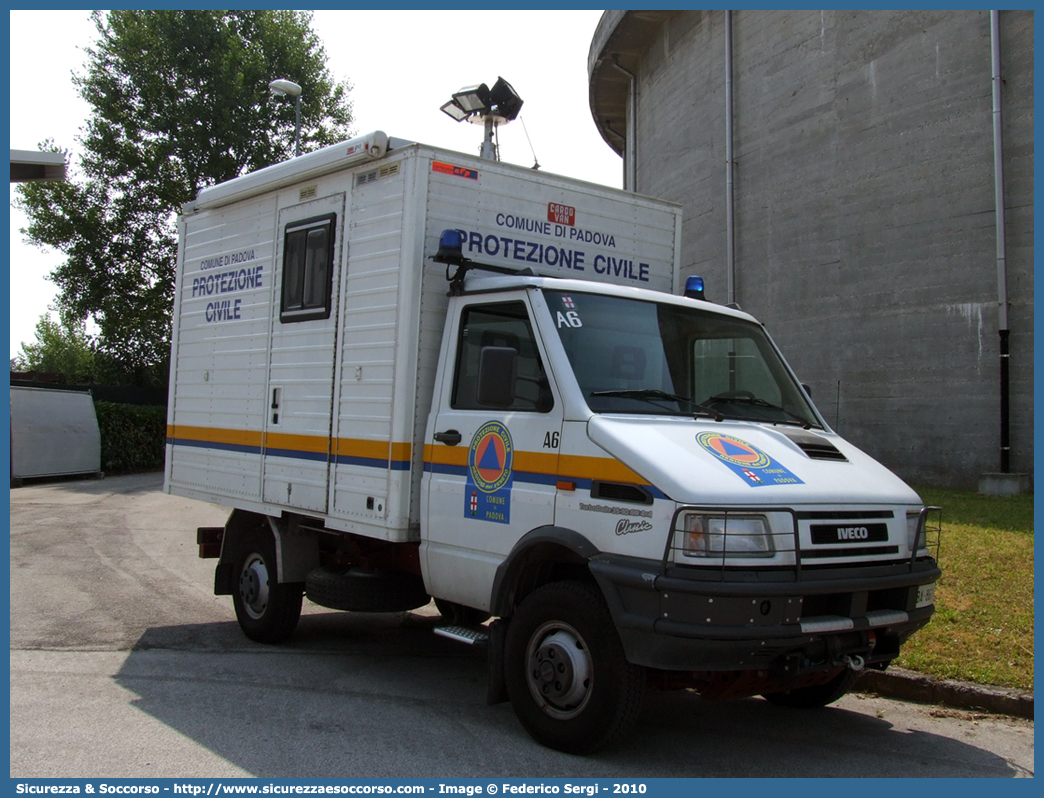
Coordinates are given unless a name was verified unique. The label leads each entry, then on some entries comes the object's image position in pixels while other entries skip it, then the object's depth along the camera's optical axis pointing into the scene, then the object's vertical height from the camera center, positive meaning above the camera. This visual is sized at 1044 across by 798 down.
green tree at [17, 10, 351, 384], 31.70 +8.99
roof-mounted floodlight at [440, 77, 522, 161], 7.51 +2.67
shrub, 24.02 -0.51
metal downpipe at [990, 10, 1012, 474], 13.62 +2.28
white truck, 4.45 -0.13
